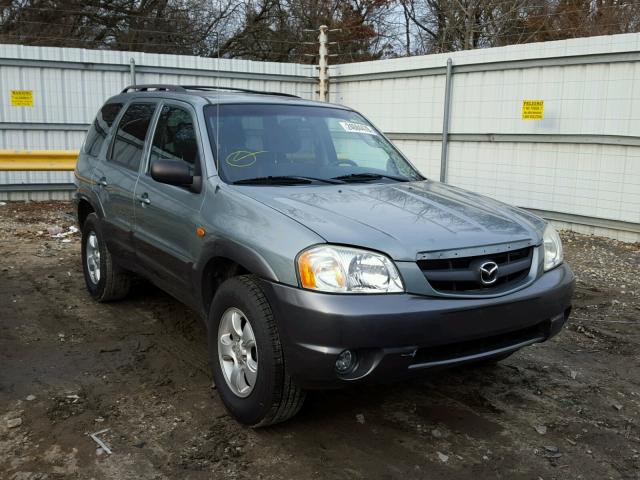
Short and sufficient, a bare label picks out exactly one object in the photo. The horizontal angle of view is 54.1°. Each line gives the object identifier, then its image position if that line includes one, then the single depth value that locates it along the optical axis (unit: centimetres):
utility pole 1265
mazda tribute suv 296
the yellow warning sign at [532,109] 952
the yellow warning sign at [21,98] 1077
